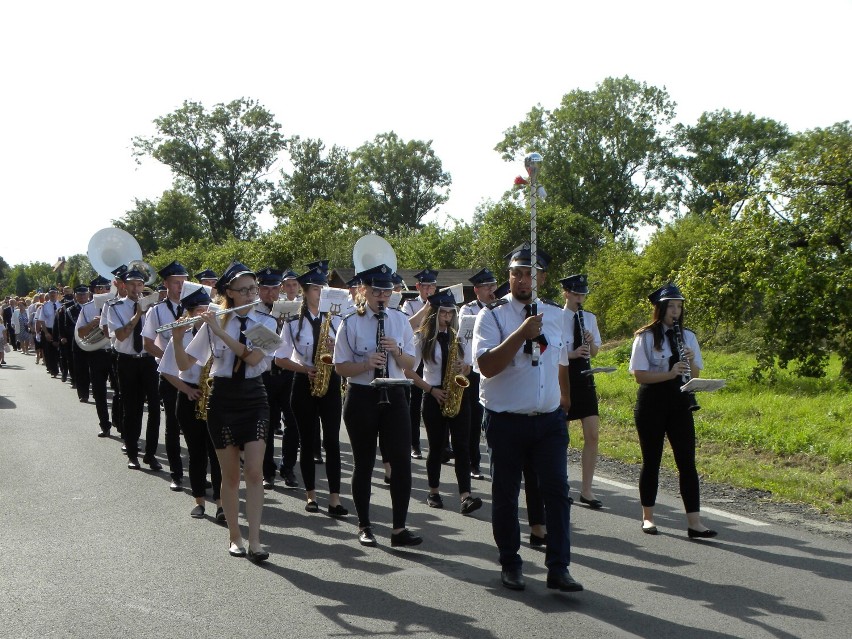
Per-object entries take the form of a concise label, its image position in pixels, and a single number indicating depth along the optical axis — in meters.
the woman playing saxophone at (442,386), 8.59
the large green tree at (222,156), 76.31
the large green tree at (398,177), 90.81
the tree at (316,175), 85.88
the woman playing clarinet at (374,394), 7.30
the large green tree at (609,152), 70.88
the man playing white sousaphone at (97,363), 13.08
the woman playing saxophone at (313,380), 8.41
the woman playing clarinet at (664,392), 7.60
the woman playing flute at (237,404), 6.82
